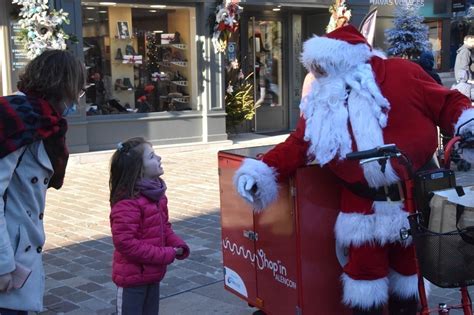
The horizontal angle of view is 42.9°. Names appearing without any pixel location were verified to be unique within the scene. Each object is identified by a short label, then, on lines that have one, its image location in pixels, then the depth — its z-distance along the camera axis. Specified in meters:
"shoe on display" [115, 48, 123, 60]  10.99
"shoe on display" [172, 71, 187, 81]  11.79
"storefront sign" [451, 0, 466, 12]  17.42
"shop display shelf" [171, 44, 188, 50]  11.70
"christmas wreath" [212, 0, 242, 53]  11.32
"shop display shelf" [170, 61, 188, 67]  11.75
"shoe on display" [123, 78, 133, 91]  11.15
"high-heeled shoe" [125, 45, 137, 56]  11.09
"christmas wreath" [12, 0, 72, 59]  9.02
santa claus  3.06
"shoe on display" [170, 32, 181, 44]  11.64
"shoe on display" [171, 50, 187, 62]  11.69
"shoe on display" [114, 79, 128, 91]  11.05
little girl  3.16
